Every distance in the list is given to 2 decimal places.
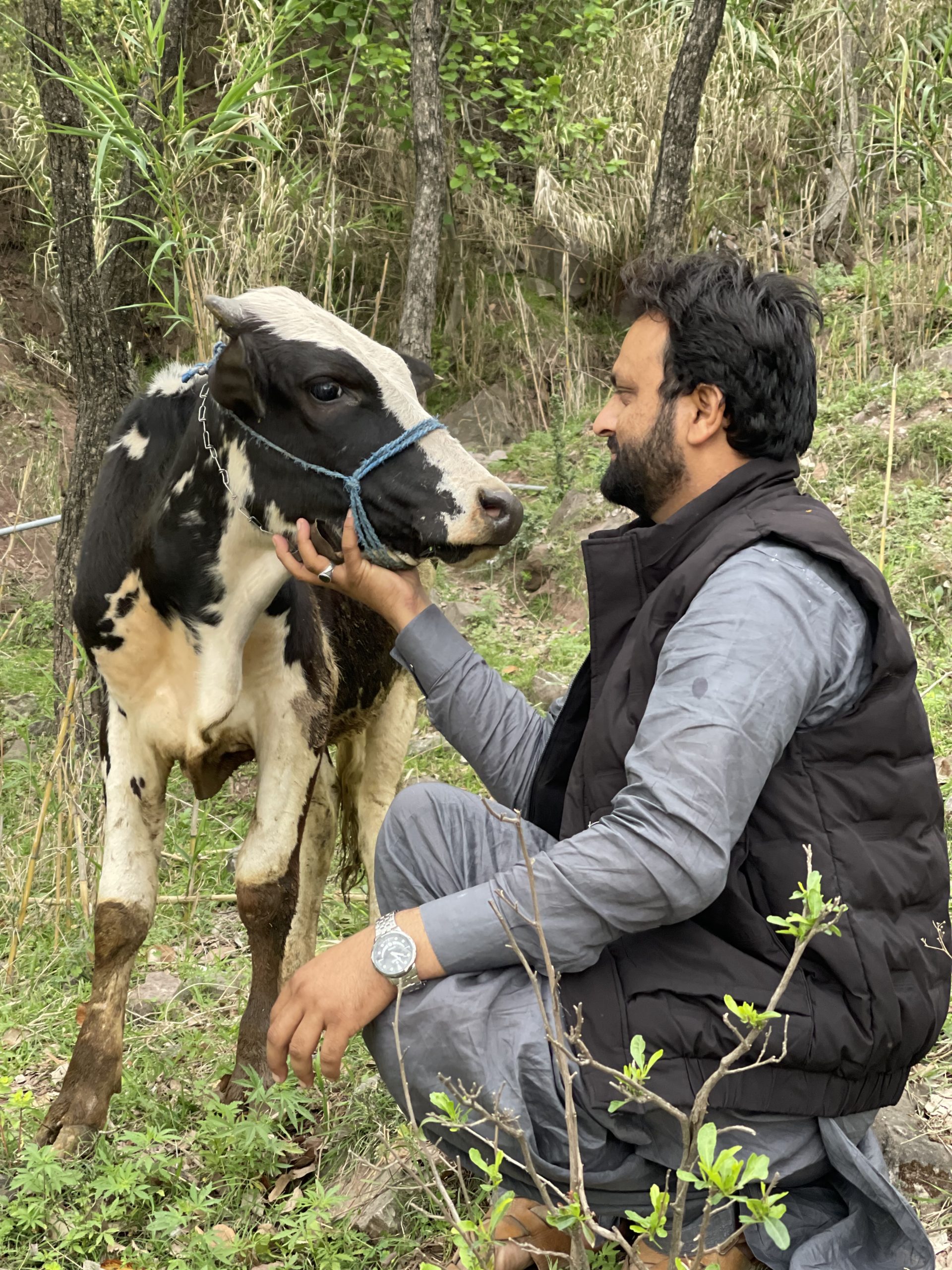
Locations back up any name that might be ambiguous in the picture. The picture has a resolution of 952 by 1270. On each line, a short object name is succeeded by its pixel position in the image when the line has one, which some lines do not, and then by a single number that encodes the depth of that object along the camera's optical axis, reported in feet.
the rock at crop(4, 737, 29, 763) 19.39
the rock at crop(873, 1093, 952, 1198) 9.31
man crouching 7.25
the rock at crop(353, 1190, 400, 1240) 8.90
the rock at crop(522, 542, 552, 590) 25.81
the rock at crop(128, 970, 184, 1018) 12.84
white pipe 19.19
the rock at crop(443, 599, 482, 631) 24.30
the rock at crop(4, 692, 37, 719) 20.99
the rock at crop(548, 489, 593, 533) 26.30
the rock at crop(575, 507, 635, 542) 24.91
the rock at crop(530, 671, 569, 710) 19.42
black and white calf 9.72
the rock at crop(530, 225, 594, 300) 33.96
